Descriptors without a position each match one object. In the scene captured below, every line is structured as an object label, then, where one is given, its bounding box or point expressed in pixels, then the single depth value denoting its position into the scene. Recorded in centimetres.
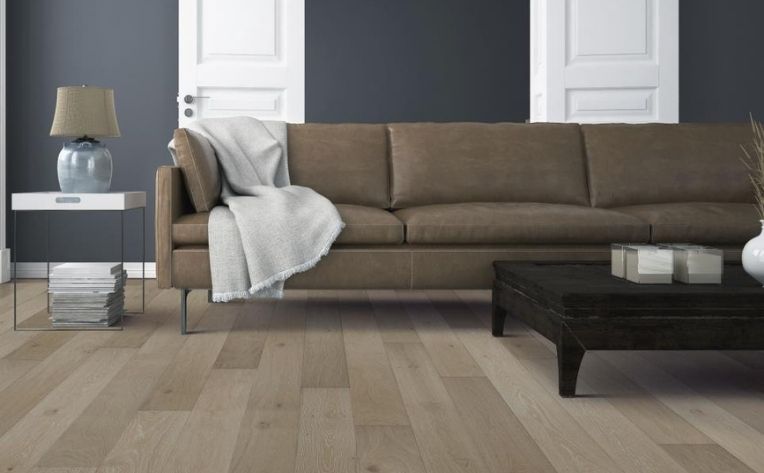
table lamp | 354
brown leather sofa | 335
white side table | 337
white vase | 247
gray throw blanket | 323
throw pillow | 337
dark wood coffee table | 233
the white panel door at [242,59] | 494
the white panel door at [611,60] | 493
